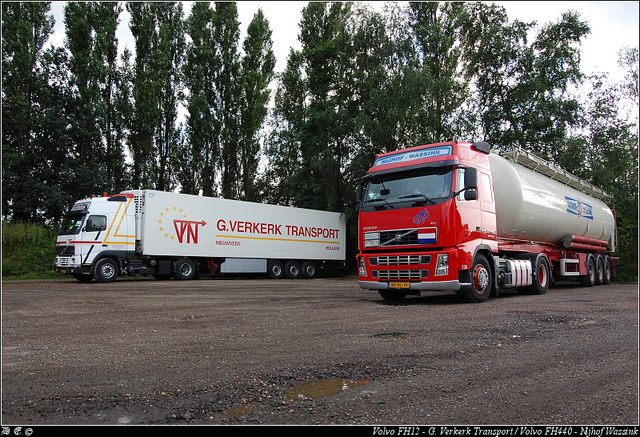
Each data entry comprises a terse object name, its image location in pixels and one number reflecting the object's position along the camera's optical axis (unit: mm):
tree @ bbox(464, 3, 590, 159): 26141
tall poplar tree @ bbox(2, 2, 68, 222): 24891
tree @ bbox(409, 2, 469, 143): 26547
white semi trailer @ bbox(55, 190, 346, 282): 18594
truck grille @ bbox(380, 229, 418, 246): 10109
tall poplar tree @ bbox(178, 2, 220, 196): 30812
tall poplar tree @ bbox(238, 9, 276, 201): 31438
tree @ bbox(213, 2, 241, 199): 31422
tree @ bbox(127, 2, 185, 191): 28703
